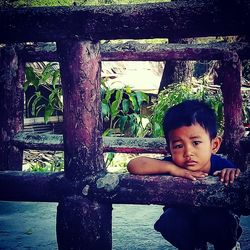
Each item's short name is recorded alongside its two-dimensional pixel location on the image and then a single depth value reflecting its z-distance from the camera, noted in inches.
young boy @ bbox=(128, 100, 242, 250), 60.9
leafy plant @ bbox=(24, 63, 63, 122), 165.9
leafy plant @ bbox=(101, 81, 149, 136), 182.6
